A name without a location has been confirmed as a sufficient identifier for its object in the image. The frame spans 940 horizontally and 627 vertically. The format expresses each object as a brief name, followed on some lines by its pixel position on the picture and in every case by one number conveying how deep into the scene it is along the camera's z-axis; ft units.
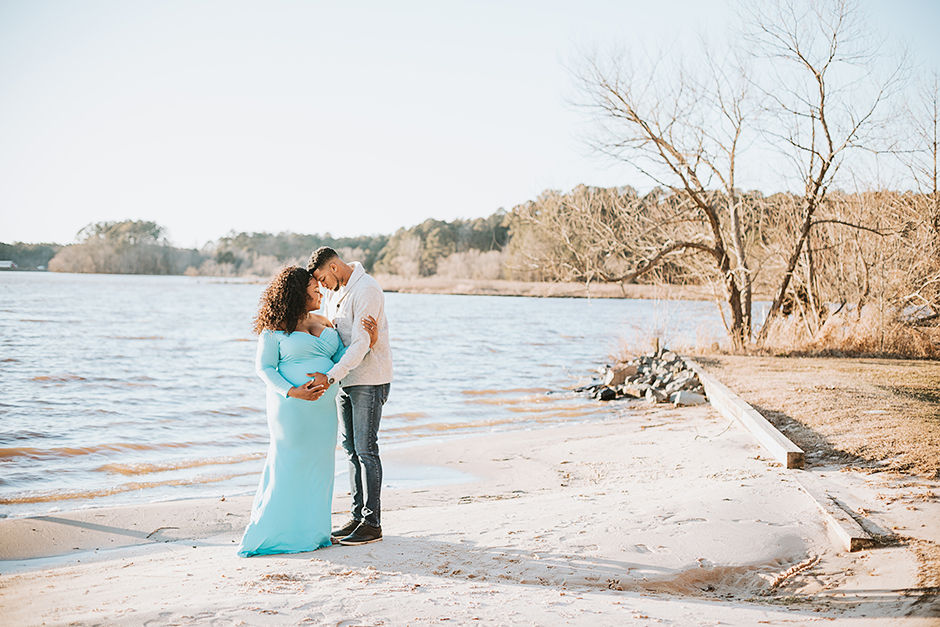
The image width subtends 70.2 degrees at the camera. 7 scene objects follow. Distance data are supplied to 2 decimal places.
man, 16.84
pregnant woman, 15.90
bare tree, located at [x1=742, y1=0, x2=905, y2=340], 49.80
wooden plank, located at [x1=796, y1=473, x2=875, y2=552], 14.80
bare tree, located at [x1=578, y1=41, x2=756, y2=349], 53.83
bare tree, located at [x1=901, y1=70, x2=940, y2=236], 49.34
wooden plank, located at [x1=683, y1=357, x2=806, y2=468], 21.56
